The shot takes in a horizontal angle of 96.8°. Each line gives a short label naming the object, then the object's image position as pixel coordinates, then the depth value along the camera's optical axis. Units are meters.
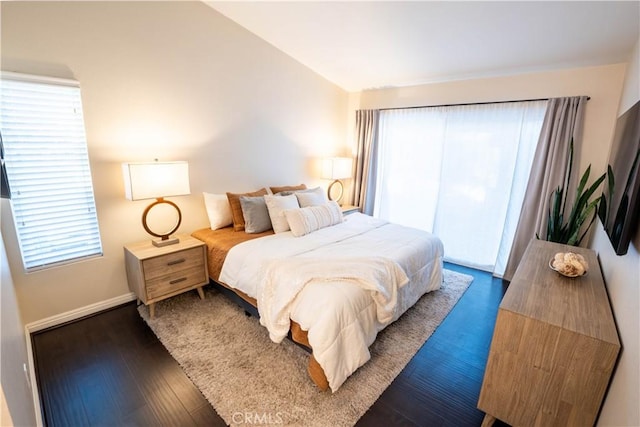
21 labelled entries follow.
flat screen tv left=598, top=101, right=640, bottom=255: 1.18
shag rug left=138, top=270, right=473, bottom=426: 1.68
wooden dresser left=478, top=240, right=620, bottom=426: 1.23
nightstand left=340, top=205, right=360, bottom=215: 4.34
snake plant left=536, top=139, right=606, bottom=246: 2.79
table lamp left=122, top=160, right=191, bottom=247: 2.35
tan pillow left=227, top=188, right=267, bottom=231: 3.07
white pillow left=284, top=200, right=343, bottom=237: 2.87
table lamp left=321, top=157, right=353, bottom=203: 4.31
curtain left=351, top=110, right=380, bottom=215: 4.48
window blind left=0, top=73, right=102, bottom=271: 2.06
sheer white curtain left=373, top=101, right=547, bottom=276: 3.36
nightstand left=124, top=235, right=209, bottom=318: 2.43
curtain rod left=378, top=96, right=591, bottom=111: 3.15
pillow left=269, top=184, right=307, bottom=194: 3.68
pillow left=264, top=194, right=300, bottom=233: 2.97
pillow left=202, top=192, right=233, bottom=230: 3.08
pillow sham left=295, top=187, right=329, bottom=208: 3.42
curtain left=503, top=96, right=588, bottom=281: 2.93
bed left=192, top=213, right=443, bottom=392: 1.77
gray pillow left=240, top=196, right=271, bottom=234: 2.98
